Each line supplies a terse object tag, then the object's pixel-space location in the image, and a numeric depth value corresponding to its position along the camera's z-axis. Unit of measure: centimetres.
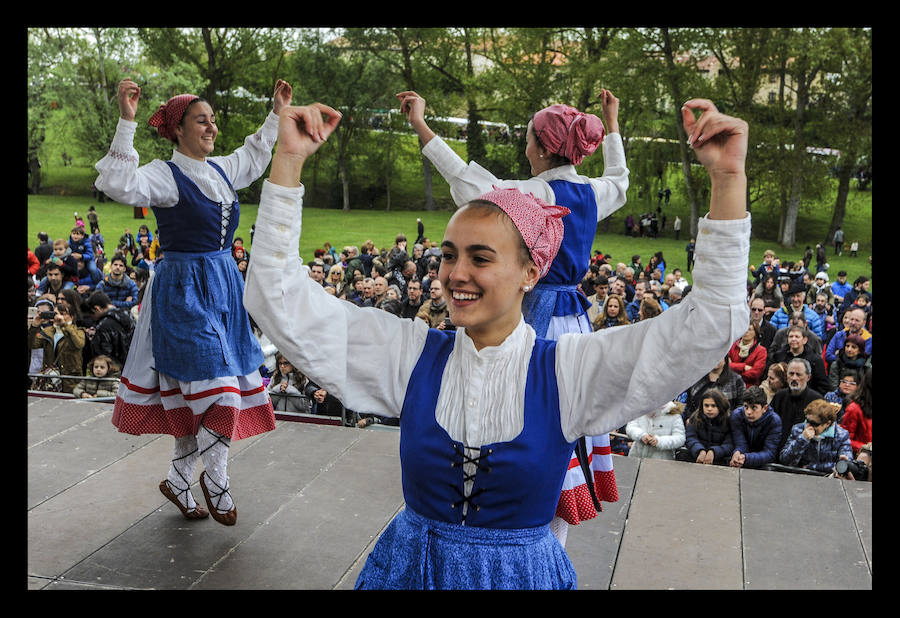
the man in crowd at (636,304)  971
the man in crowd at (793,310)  946
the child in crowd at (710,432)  524
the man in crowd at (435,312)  793
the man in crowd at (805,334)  735
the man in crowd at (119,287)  1037
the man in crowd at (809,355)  718
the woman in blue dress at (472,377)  170
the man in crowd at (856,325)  800
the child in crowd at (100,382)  653
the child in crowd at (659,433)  531
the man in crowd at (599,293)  1043
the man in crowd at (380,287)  984
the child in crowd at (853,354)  737
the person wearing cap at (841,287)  1430
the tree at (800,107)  2502
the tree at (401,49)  3328
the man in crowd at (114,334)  733
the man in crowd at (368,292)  977
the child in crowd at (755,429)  516
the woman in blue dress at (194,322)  373
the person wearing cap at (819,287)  1185
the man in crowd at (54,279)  1068
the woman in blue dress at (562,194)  313
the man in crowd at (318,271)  1098
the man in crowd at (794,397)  584
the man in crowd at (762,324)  862
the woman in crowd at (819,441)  511
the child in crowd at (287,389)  655
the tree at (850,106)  2517
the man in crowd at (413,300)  920
